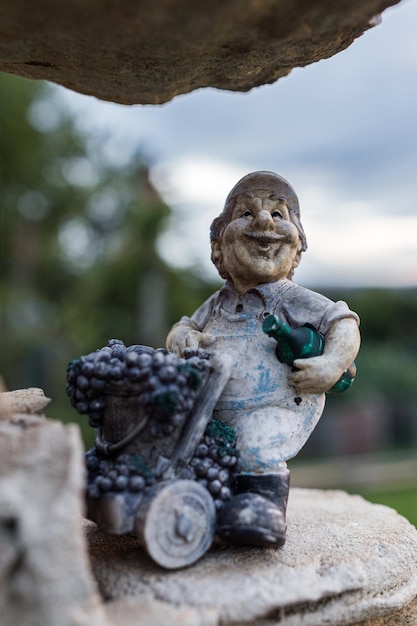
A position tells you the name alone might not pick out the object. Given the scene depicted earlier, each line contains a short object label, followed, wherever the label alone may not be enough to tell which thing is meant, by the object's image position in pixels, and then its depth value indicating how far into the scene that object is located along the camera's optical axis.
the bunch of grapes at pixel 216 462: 0.43
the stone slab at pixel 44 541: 0.37
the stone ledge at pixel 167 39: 0.41
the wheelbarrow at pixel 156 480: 0.41
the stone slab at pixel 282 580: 0.40
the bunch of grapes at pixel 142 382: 0.42
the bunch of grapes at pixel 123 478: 0.42
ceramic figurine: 0.44
